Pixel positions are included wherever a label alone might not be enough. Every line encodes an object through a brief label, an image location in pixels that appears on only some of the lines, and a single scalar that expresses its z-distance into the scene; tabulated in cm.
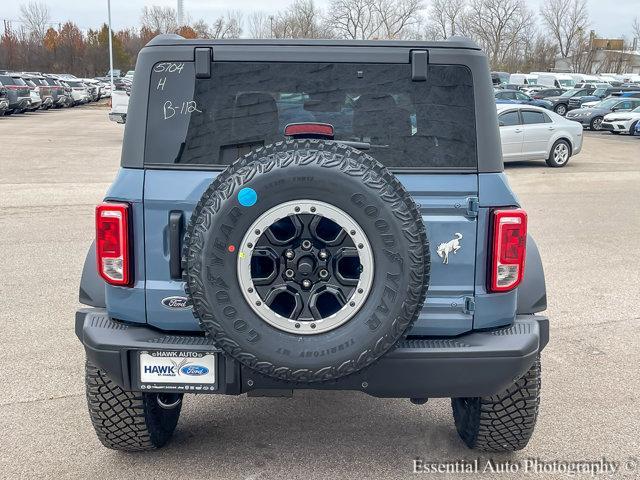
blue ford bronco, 279
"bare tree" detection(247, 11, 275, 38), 6988
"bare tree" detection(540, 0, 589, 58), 10212
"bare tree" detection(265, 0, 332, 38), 6700
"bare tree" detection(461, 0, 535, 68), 9444
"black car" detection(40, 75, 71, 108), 3766
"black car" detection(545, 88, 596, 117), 3814
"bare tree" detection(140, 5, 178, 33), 8511
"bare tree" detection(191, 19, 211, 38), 7251
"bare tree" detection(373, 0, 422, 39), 7375
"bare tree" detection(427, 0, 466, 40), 9325
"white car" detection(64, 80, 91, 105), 4381
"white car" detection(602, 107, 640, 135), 2806
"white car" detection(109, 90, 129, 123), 2190
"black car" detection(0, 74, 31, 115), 3119
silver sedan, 1627
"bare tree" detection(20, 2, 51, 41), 8940
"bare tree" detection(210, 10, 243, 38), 6722
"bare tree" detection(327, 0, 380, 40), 7031
